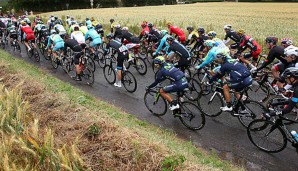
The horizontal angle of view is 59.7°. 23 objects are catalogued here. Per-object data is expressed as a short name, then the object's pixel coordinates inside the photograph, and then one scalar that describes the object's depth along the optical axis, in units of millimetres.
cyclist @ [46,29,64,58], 12320
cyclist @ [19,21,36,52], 14460
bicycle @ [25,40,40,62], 15083
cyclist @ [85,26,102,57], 12969
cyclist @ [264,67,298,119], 5972
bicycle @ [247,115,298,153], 6320
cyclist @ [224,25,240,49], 12319
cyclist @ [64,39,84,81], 11008
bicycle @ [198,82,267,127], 7594
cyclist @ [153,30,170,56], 11641
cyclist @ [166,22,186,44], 14102
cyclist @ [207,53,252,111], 7441
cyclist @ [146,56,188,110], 7711
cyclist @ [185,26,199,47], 12952
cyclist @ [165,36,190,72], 9969
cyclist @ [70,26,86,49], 11836
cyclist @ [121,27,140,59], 12734
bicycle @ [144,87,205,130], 7632
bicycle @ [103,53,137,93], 10461
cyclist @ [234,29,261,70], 11156
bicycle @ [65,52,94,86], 11457
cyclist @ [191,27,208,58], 12352
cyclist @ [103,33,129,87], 10344
